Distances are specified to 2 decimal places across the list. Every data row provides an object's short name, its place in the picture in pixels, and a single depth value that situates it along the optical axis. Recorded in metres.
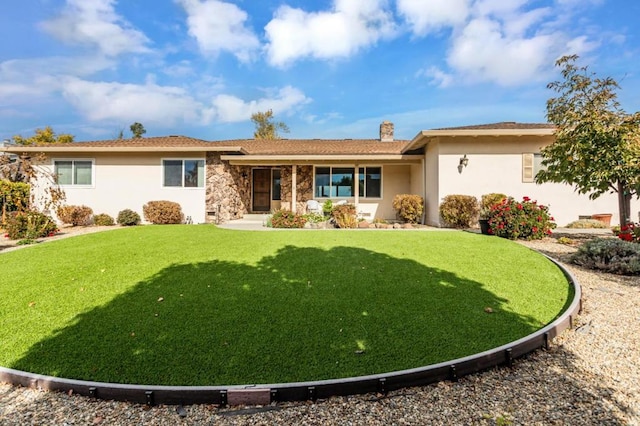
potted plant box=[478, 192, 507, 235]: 11.07
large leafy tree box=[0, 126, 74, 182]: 9.57
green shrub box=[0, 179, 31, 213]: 11.82
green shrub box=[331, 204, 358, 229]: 11.79
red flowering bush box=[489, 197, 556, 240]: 8.53
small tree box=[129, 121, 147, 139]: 45.28
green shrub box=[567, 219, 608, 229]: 11.06
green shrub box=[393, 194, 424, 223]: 12.47
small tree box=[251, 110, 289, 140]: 36.44
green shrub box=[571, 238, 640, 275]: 5.82
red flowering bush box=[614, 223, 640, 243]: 7.00
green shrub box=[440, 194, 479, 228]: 11.03
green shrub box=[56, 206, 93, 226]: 12.56
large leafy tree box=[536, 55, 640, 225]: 7.23
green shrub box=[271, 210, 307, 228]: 11.40
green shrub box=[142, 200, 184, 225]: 12.82
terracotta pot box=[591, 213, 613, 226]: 11.44
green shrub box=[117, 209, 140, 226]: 12.81
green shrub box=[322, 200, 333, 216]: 12.92
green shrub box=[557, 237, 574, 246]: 8.21
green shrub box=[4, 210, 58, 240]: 10.08
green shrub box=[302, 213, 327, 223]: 12.12
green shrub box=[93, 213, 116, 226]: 13.09
